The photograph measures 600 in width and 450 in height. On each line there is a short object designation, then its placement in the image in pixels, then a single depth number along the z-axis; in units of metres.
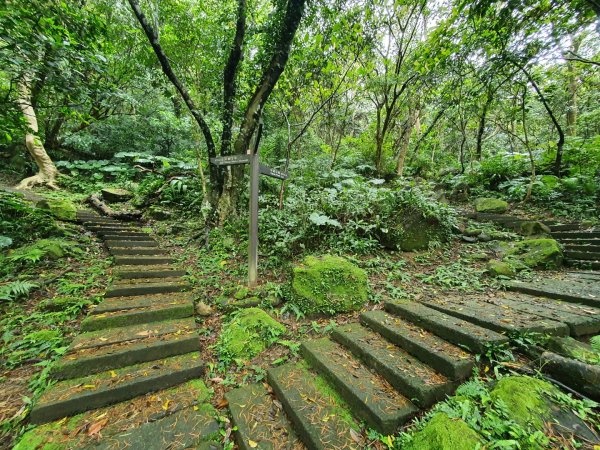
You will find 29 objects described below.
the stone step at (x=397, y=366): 1.91
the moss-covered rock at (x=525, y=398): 1.47
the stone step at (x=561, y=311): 2.34
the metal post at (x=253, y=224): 4.05
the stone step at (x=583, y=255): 4.11
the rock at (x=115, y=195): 8.83
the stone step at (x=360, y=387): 1.82
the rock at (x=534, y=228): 5.21
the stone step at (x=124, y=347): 2.44
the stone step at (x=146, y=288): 3.74
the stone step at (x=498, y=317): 2.22
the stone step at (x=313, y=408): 1.81
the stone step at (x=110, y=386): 2.07
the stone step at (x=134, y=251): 5.23
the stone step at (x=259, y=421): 1.91
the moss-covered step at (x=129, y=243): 5.52
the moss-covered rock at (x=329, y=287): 3.48
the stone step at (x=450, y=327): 2.14
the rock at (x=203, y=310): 3.64
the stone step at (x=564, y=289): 2.80
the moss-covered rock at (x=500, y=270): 3.88
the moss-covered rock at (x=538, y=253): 4.20
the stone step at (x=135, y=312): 3.05
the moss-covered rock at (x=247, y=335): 2.91
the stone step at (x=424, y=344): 2.01
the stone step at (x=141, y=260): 4.84
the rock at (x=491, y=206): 6.86
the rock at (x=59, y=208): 6.20
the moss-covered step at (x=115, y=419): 1.87
